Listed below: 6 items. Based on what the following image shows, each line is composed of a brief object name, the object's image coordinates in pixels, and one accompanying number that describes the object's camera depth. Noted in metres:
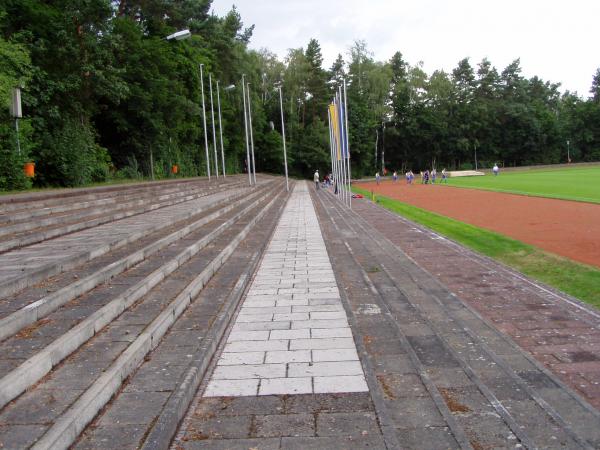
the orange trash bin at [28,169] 17.67
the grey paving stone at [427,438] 3.28
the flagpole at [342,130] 22.17
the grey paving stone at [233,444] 3.27
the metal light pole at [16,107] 17.97
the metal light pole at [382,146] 81.15
